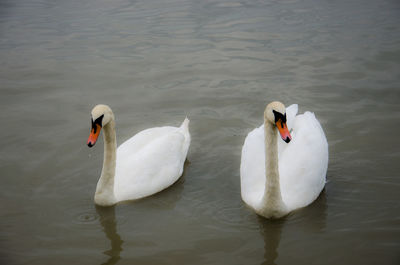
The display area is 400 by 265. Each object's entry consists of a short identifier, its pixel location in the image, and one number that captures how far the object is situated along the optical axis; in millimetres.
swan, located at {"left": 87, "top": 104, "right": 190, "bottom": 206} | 12219
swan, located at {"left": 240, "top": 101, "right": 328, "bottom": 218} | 11266
